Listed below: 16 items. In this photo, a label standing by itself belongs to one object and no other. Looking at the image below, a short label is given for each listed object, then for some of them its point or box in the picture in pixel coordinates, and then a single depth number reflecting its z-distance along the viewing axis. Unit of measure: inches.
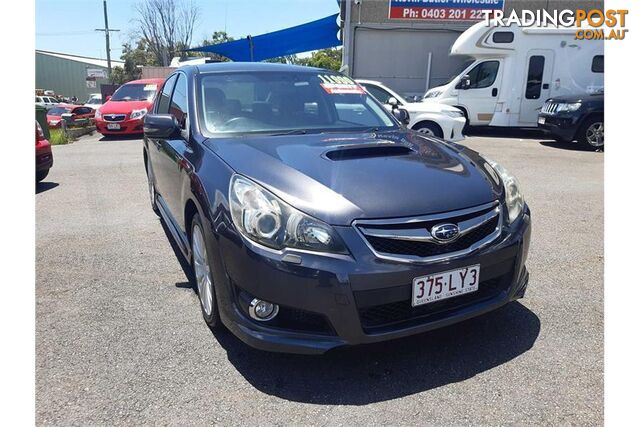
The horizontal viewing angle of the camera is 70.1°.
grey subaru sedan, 83.5
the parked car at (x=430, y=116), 381.1
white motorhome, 484.1
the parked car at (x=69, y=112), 642.8
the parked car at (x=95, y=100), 1155.6
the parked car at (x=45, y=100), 1165.6
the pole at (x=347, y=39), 642.8
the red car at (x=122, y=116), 507.8
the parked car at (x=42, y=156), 261.6
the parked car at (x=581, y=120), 400.2
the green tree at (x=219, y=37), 2043.3
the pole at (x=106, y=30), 1545.3
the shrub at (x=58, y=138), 503.3
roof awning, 733.9
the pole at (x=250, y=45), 727.2
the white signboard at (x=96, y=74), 1549.2
